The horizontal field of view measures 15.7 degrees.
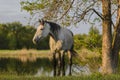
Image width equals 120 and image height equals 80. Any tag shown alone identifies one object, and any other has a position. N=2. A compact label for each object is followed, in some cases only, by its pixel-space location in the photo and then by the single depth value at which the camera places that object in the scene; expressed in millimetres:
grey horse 16031
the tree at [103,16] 18844
